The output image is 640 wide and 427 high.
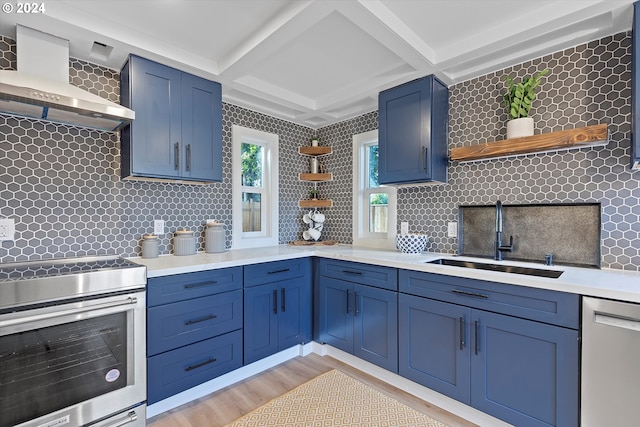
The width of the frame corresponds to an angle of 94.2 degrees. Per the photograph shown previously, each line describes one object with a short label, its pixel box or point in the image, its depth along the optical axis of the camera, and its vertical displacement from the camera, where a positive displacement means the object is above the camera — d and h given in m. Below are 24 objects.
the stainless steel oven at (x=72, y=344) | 1.38 -0.70
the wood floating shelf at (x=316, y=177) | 3.59 +0.40
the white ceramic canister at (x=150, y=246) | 2.31 -0.29
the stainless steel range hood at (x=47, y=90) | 1.59 +0.65
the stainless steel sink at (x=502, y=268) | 1.87 -0.39
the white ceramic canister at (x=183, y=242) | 2.49 -0.28
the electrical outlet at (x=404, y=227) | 2.90 -0.16
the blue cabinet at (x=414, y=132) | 2.41 +0.67
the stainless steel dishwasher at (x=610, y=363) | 1.33 -0.70
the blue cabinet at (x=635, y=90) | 1.58 +0.65
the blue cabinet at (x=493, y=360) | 1.52 -0.88
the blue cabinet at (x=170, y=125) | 2.11 +0.66
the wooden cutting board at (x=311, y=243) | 3.38 -0.37
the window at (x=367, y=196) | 3.19 +0.16
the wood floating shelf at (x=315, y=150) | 3.58 +0.73
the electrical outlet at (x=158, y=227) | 2.46 -0.15
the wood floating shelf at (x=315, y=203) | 3.56 +0.09
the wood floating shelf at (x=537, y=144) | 1.77 +0.45
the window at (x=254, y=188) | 3.01 +0.24
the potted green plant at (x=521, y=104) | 2.06 +0.76
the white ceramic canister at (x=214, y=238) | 2.66 -0.25
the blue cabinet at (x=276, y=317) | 2.37 -0.91
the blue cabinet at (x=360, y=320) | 2.26 -0.91
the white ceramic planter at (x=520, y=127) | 2.06 +0.59
